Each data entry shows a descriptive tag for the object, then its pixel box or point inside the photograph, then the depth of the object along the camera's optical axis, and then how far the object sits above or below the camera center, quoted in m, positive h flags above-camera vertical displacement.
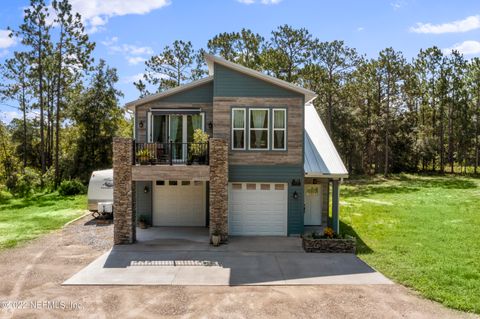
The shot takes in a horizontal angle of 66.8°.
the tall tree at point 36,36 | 29.34 +9.81
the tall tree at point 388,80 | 38.72 +8.30
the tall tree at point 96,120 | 33.78 +3.36
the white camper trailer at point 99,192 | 18.09 -1.82
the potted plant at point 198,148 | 14.03 +0.29
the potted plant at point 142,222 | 16.06 -2.96
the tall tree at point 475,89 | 42.56 +7.95
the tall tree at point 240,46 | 34.19 +10.43
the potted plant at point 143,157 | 13.88 -0.06
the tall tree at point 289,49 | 35.31 +10.56
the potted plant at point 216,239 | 13.05 -3.00
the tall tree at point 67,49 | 30.25 +9.25
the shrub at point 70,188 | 28.31 -2.56
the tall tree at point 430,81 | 41.62 +8.88
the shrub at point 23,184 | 28.88 -2.34
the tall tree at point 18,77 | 31.88 +7.21
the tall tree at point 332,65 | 37.19 +9.55
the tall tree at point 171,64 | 34.75 +8.81
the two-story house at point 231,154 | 13.49 +0.07
